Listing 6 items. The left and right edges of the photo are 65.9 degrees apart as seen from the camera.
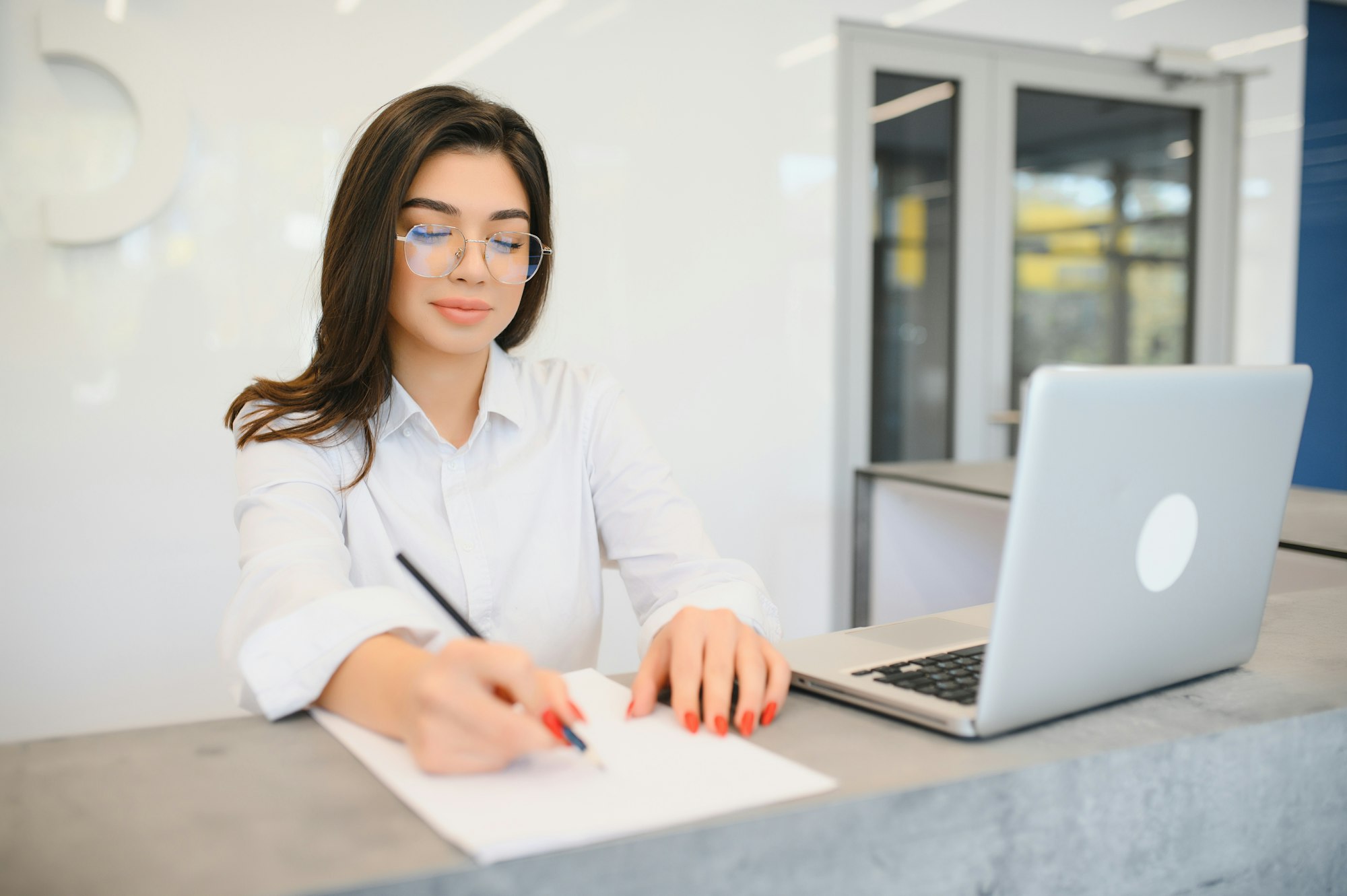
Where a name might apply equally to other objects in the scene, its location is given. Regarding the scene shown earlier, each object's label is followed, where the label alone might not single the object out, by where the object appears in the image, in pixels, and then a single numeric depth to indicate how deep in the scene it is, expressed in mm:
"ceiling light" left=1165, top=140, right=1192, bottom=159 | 3895
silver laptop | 721
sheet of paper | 616
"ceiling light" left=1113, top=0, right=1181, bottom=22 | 3648
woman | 1068
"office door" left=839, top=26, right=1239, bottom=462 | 3410
